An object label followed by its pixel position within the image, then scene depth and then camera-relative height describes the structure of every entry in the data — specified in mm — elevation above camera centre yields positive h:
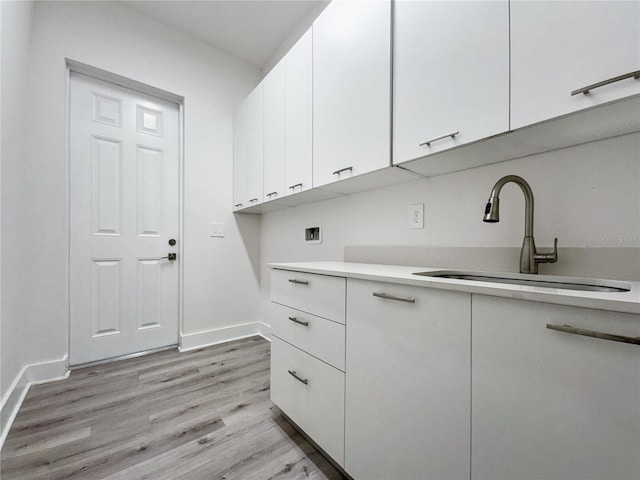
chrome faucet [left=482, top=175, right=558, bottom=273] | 872 +5
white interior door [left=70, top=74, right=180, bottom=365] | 1958 +142
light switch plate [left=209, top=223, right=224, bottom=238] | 2500 +77
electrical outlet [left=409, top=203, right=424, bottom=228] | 1320 +123
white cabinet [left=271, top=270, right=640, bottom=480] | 493 -378
